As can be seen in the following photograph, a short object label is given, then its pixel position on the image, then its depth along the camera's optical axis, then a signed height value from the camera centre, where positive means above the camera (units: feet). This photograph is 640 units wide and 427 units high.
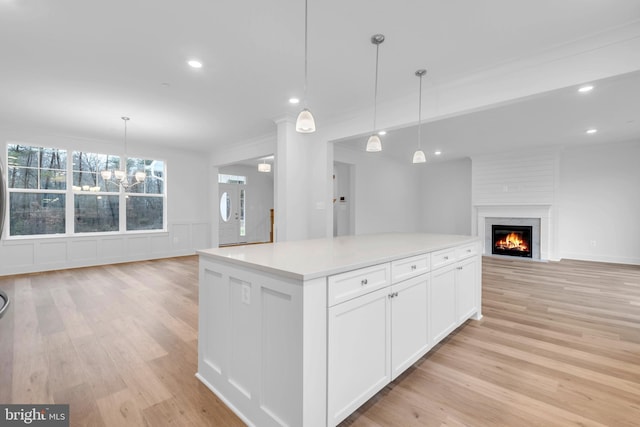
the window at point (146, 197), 21.98 +0.95
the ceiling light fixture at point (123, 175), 16.44 +2.02
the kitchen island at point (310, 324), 4.76 -2.19
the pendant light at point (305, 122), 7.82 +2.38
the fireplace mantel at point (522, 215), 21.91 -0.24
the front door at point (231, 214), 29.86 -0.38
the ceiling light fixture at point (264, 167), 21.80 +3.23
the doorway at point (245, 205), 30.07 +0.63
